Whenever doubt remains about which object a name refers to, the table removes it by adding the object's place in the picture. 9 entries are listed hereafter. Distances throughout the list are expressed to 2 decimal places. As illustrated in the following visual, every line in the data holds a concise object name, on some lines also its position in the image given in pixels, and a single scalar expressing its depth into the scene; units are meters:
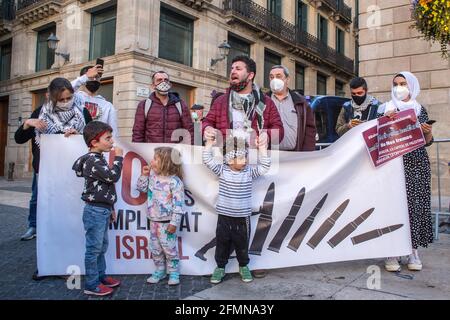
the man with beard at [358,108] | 4.24
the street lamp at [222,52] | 17.11
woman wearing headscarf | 3.87
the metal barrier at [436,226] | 5.33
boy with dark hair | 3.15
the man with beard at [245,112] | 3.75
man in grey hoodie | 4.35
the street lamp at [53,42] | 16.02
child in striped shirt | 3.46
